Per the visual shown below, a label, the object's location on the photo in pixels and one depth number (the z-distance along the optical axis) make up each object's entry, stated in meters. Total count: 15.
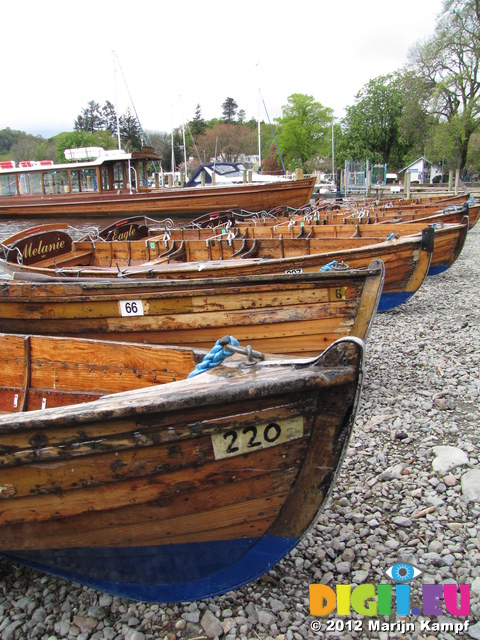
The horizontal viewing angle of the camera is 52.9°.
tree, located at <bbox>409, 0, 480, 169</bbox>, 30.72
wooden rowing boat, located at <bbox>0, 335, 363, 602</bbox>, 2.28
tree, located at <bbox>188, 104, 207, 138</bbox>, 82.69
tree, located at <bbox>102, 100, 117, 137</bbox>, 102.62
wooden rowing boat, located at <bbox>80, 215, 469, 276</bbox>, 10.61
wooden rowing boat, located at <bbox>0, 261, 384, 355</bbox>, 4.82
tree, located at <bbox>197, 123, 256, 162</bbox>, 61.44
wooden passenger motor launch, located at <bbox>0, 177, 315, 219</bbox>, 20.95
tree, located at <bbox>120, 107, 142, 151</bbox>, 81.50
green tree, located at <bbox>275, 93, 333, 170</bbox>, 60.72
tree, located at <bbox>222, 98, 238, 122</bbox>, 103.00
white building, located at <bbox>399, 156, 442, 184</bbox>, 63.56
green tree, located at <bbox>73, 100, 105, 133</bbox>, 101.81
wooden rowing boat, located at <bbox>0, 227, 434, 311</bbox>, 6.67
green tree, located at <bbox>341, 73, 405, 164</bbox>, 45.41
